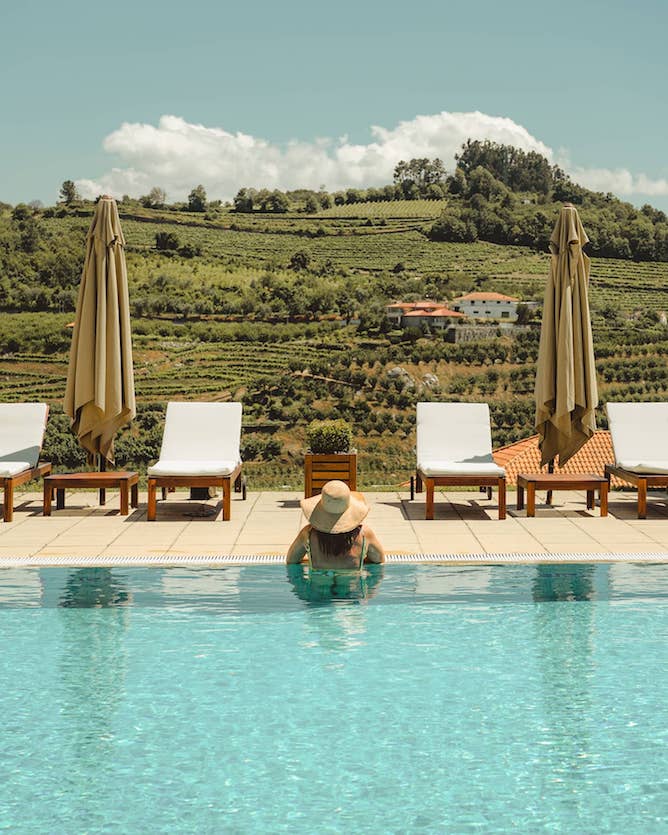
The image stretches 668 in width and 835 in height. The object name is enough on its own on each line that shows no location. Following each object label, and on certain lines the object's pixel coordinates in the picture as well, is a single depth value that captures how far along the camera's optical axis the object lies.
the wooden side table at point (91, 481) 7.09
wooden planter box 7.31
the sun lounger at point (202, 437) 7.57
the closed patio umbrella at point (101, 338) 7.27
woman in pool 5.16
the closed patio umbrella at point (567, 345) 7.35
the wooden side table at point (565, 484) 7.10
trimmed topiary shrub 7.36
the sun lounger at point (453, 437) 7.62
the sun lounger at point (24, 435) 7.46
